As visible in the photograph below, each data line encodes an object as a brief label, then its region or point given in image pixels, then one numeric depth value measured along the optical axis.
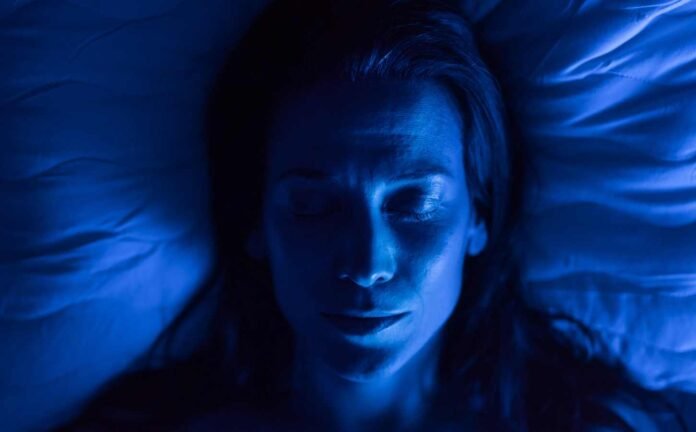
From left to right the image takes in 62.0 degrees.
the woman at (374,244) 0.81
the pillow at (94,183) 0.90
